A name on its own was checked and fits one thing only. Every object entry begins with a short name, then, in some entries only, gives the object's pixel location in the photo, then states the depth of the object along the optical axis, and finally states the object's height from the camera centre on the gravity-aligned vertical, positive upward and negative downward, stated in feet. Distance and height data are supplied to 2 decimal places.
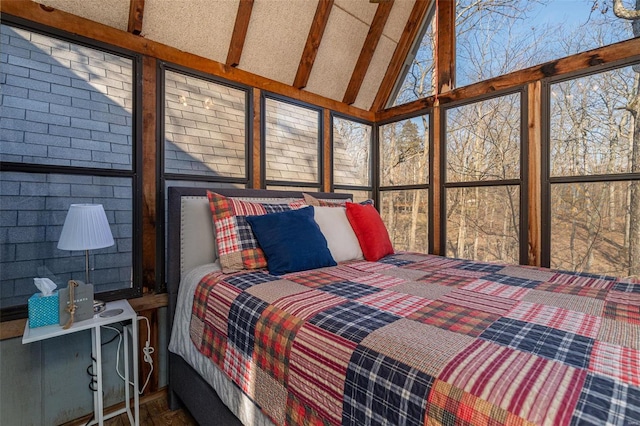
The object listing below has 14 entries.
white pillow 7.38 -0.56
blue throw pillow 6.12 -0.61
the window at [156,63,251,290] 7.72 +2.14
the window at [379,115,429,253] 11.46 +1.16
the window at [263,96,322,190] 9.79 +2.26
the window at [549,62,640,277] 7.60 +0.92
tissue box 4.98 -1.57
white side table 4.88 -1.89
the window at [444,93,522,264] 9.39 +0.97
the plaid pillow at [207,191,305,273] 6.17 -0.46
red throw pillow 7.82 -0.53
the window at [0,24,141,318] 5.75 +1.16
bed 2.18 -1.22
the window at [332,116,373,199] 11.75 +2.18
